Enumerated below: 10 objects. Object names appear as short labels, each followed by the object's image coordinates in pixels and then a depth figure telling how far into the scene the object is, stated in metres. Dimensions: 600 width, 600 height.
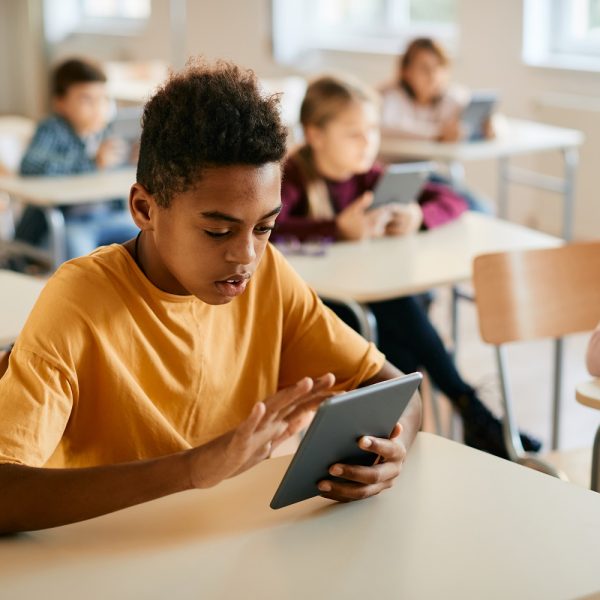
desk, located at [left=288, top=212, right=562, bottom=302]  2.39
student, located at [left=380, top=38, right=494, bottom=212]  5.02
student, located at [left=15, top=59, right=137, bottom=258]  3.94
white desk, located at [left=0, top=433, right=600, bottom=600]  1.04
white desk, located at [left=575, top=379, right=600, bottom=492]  1.63
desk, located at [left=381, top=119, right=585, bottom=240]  4.58
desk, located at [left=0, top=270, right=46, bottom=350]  2.01
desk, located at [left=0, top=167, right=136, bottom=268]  3.61
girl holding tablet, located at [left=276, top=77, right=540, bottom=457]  2.73
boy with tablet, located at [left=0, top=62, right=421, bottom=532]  1.14
